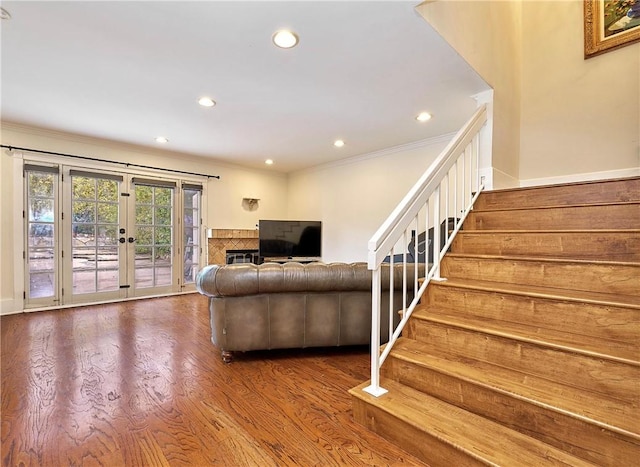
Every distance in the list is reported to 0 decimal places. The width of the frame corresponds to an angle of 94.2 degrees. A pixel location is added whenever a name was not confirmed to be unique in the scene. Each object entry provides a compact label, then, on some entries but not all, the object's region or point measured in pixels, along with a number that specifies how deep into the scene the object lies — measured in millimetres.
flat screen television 5824
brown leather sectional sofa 2396
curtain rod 3895
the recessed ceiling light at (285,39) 2148
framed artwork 3012
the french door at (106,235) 4137
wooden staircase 1184
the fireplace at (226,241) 5676
